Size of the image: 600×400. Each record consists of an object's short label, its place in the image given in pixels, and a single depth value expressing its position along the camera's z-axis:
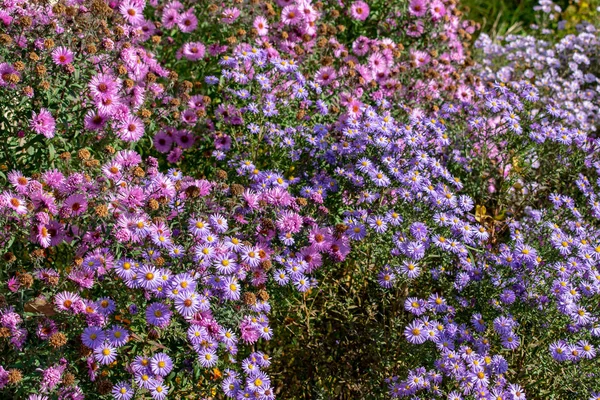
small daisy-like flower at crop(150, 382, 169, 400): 2.33
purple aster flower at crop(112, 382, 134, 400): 2.28
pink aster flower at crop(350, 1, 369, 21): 4.34
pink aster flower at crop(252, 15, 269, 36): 3.84
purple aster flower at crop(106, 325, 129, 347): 2.29
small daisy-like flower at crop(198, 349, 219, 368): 2.38
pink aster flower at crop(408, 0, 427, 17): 4.41
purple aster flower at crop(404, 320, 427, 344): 2.70
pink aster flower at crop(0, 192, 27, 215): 2.40
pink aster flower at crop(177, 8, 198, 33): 3.85
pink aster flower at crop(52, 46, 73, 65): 2.76
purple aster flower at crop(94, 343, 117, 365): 2.26
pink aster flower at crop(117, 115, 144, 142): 2.97
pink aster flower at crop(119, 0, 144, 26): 3.39
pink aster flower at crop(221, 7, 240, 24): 3.79
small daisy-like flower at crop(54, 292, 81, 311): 2.32
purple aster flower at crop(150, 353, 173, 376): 2.34
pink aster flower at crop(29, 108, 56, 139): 2.69
